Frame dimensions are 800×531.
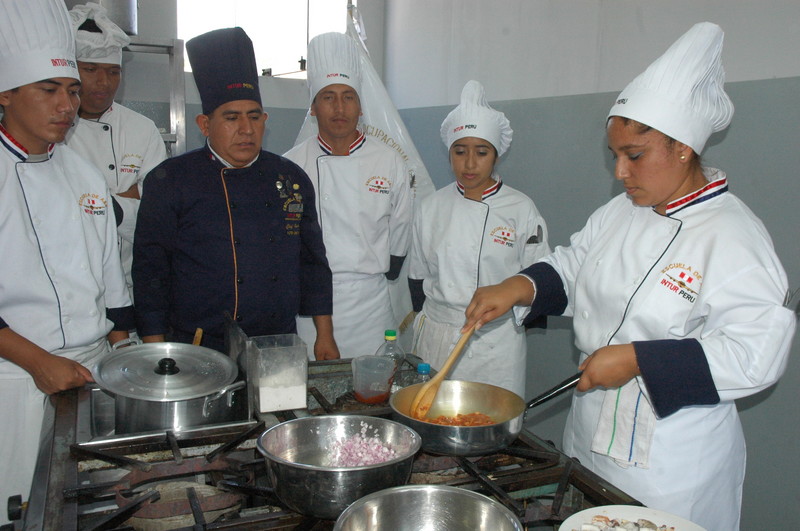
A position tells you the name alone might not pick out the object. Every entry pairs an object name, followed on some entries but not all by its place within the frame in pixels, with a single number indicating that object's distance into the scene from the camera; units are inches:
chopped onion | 45.1
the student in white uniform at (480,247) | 101.3
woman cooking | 50.6
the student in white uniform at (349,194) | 108.7
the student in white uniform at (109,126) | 101.7
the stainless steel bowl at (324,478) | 38.6
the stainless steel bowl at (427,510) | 37.3
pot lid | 50.9
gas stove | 40.1
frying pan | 47.6
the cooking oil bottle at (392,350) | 69.1
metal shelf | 143.7
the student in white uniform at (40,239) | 62.4
